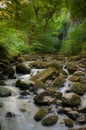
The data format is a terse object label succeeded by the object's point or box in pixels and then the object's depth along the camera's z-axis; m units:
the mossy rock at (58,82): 4.58
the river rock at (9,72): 5.37
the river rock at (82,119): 3.08
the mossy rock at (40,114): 3.20
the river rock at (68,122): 3.02
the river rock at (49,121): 3.06
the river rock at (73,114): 3.16
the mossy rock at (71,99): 3.53
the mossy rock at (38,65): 6.48
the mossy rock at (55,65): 5.80
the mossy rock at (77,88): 4.05
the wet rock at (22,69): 5.81
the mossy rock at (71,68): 5.71
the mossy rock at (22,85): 4.41
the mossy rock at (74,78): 4.87
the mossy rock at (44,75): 4.95
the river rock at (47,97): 3.68
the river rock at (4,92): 4.01
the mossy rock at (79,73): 5.34
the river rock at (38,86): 4.28
